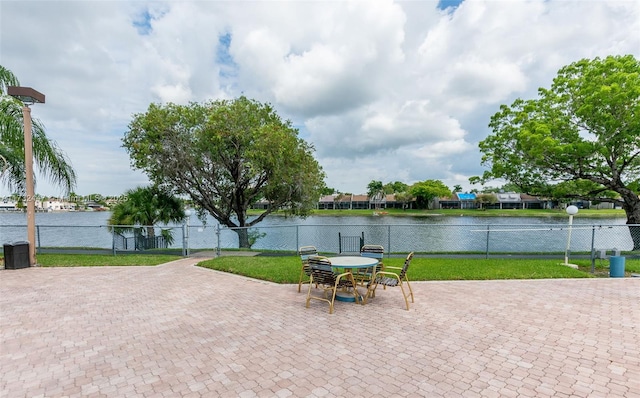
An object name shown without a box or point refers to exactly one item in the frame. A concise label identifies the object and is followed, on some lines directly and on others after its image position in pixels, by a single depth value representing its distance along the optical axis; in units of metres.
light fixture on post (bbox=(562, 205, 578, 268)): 9.43
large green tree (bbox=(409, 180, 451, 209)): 77.96
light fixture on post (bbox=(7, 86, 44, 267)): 8.93
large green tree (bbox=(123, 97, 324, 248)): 14.85
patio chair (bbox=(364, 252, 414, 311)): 6.09
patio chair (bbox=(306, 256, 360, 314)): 5.81
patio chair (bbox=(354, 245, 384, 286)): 6.95
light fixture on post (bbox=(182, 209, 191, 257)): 12.27
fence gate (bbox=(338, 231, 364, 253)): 14.56
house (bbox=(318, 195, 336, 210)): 97.31
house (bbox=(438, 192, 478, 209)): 88.38
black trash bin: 9.57
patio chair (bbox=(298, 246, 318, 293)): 7.68
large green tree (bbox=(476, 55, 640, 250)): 12.69
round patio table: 6.08
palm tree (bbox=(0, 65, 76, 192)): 10.79
